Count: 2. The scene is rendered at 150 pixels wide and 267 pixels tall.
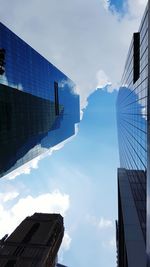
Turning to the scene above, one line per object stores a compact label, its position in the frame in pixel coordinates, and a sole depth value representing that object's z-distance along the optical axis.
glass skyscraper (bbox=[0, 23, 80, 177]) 21.53
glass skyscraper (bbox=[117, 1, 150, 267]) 14.44
